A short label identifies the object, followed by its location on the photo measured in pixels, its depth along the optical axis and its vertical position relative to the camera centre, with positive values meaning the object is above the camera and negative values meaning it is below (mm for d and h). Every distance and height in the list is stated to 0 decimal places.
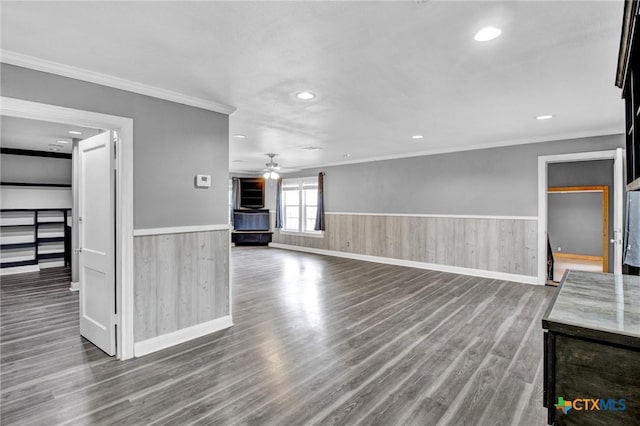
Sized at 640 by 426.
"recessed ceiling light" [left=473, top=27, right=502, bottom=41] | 2039 +1163
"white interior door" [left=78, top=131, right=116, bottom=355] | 2896 -302
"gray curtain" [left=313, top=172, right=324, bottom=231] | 8992 +181
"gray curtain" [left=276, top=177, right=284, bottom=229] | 10172 +128
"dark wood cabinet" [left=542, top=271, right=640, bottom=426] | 1106 -582
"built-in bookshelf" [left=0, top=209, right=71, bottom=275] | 6105 -574
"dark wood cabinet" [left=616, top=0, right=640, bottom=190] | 1531 +710
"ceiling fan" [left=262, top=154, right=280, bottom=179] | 7452 +901
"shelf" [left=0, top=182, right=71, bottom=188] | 6221 +539
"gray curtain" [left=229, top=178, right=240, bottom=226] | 10375 +530
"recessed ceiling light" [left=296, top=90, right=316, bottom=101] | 3219 +1192
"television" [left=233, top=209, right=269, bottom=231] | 10430 -329
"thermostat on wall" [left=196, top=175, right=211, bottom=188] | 3332 +312
